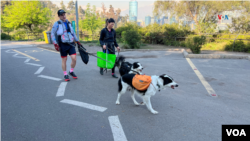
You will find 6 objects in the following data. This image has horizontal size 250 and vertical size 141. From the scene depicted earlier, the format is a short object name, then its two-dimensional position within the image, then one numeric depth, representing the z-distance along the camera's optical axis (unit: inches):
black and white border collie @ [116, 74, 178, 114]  116.8
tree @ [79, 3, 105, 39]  895.1
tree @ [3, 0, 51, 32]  812.6
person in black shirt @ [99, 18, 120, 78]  214.2
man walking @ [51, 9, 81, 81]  184.2
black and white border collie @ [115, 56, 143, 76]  167.6
